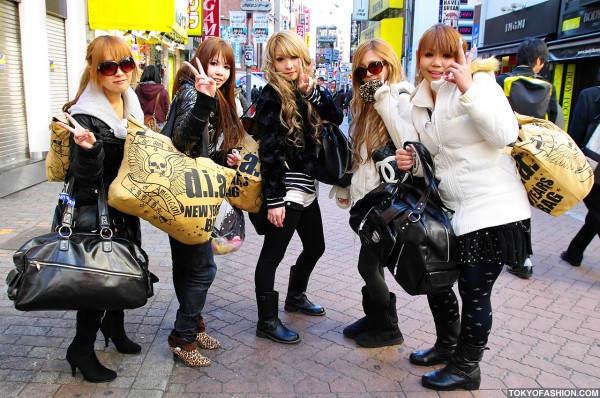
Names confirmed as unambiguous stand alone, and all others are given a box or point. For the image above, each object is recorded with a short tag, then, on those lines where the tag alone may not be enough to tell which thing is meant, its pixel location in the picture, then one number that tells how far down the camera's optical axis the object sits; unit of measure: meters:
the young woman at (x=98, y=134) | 2.39
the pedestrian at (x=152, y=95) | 8.58
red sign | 17.25
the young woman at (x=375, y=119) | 2.83
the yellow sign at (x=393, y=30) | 26.78
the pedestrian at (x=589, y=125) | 4.50
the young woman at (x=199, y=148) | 2.78
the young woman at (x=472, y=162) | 2.27
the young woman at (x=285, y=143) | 3.00
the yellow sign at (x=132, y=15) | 9.20
